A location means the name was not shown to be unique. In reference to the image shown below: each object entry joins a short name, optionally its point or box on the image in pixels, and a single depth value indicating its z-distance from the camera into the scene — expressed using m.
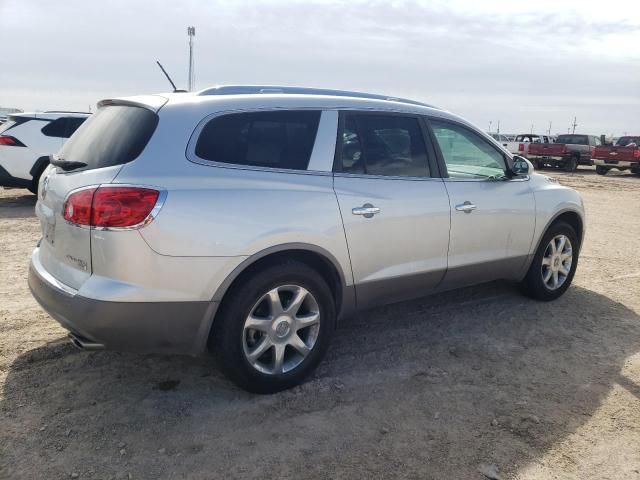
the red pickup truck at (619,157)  23.48
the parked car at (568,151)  25.52
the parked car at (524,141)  27.28
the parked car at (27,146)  9.70
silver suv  2.91
